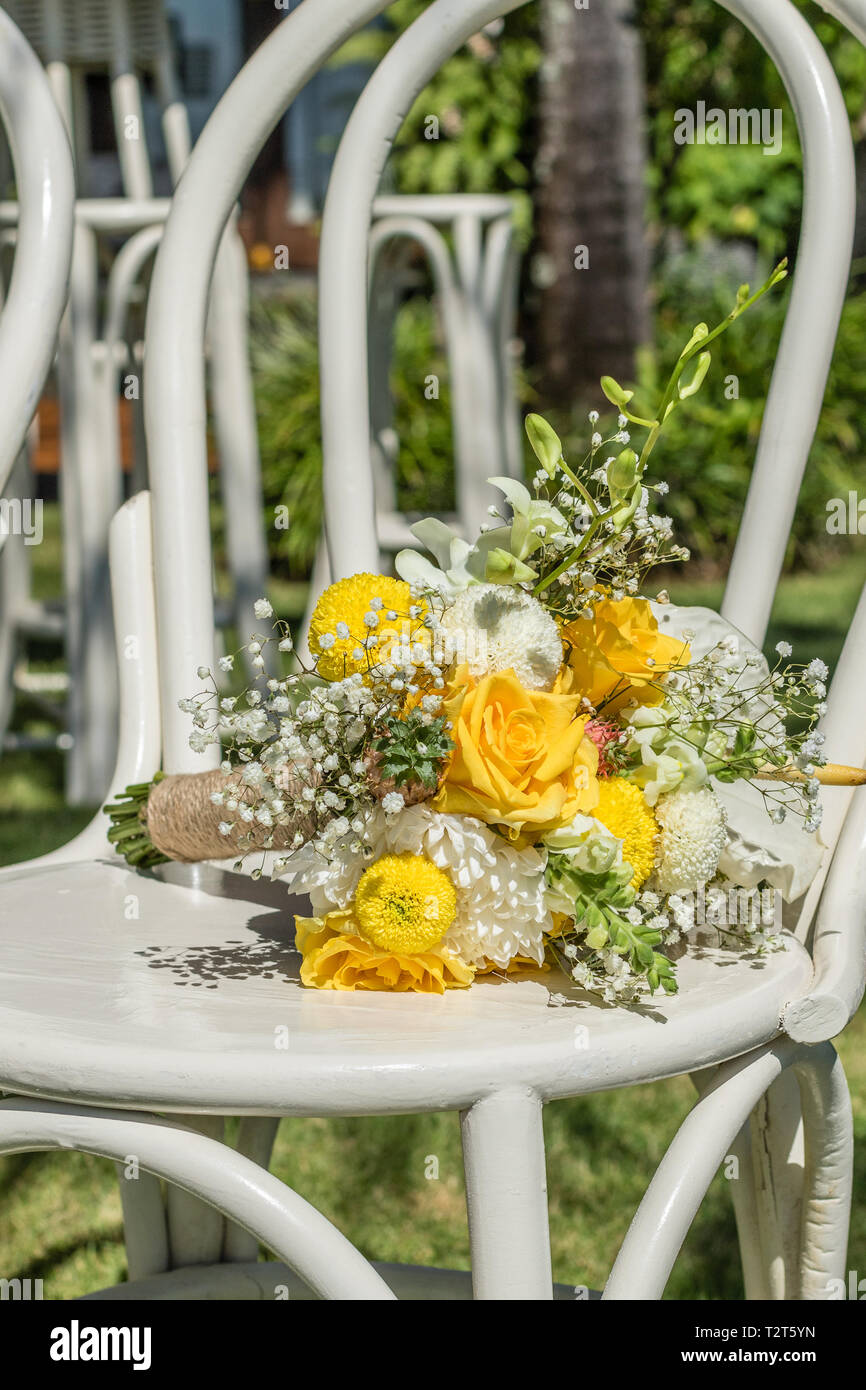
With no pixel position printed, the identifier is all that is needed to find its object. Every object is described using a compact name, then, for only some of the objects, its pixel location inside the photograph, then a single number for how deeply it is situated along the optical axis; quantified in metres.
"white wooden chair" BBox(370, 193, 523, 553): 2.54
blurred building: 8.46
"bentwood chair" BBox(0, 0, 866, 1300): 0.67
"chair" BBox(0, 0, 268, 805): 2.55
